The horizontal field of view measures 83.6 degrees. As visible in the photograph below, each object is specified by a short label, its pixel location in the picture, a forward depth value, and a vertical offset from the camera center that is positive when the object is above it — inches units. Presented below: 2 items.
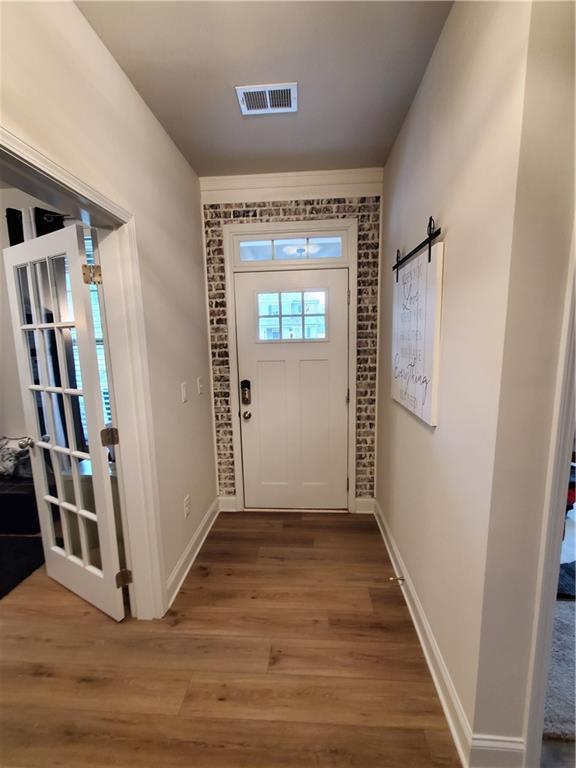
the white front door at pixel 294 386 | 100.0 -15.8
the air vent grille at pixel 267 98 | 61.9 +47.6
